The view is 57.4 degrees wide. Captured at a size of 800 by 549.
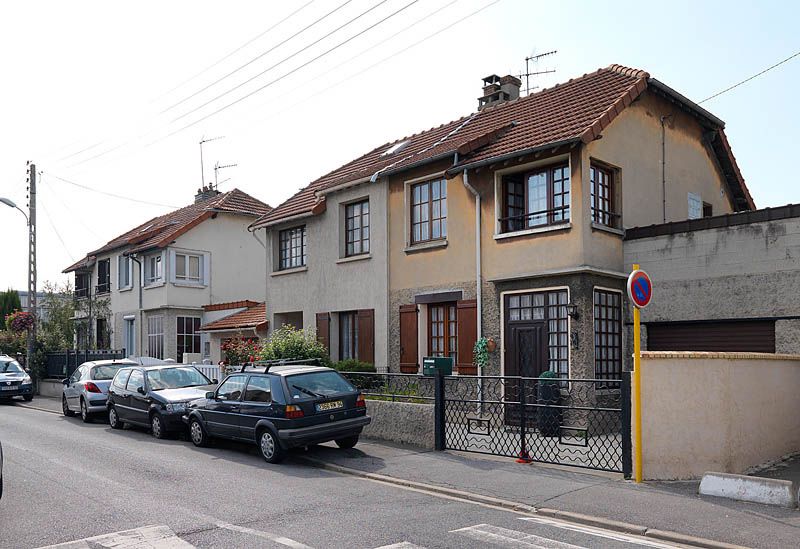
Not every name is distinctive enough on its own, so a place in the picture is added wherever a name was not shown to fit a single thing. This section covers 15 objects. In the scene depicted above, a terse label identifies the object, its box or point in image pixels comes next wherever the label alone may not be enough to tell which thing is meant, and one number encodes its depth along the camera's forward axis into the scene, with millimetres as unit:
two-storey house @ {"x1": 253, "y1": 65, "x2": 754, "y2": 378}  14586
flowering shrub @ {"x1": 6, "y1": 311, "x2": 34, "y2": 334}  29938
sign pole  9859
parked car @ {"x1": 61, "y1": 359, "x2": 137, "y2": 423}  18844
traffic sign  9742
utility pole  29219
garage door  13711
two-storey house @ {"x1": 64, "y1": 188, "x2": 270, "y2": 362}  30047
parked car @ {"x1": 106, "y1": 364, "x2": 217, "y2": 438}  15125
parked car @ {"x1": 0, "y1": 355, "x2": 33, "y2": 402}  25328
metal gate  10664
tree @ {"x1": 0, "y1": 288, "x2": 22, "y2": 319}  60250
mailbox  14922
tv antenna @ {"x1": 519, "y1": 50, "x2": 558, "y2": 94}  23141
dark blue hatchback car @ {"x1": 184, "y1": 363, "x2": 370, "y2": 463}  11688
